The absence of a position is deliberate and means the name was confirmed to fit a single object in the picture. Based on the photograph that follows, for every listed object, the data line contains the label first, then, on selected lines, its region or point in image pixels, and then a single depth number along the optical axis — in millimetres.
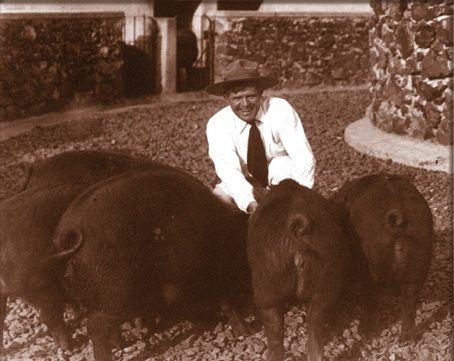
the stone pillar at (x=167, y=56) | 15484
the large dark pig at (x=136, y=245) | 3639
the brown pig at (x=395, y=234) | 4039
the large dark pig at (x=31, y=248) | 3820
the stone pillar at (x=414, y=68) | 9391
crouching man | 4598
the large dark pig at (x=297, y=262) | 3660
